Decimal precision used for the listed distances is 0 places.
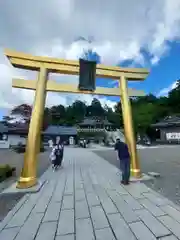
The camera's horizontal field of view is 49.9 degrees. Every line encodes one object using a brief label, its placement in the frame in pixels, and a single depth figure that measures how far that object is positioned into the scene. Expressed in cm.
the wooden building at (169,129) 3835
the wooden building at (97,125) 5957
